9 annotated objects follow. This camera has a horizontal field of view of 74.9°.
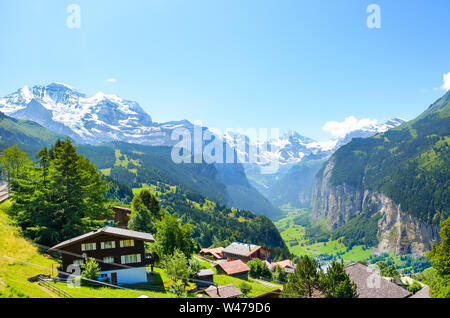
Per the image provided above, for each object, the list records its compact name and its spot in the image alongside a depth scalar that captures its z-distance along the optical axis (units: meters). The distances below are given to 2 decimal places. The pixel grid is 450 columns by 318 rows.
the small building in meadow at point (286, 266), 114.56
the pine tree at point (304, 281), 44.47
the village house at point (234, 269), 77.50
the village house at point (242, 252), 119.31
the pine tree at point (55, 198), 49.28
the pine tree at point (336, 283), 42.19
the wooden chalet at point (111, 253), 44.62
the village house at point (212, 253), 122.69
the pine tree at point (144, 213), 76.94
